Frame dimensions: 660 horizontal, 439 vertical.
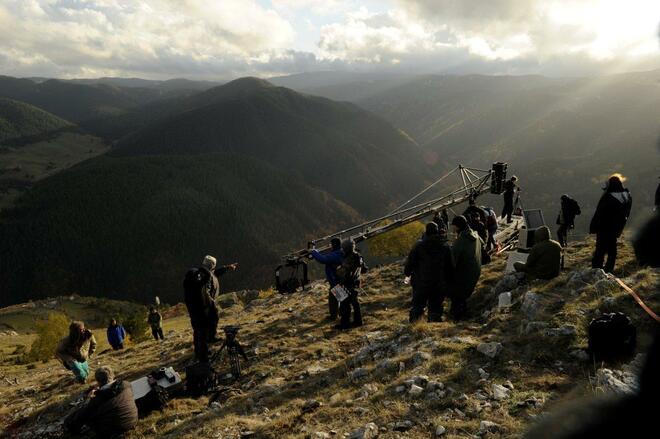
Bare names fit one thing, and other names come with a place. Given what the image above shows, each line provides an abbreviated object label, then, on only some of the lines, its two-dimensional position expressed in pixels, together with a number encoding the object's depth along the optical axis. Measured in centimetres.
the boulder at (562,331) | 713
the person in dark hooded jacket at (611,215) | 971
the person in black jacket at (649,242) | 153
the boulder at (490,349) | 709
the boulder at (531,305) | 847
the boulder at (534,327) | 765
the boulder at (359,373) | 786
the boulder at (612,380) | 420
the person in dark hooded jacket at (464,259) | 980
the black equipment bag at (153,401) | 862
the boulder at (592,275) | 917
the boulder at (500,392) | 578
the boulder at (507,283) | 1115
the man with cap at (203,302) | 1005
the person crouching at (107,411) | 768
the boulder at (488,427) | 503
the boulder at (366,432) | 552
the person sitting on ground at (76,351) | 1167
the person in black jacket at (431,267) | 954
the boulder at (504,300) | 983
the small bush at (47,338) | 3185
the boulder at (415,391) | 640
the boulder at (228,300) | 5519
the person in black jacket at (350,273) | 1123
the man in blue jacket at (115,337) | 1806
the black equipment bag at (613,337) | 602
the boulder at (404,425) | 558
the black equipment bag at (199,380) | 935
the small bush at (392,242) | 8531
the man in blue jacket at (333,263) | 1207
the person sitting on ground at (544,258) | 1029
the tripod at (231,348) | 992
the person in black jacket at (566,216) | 1564
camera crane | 1884
